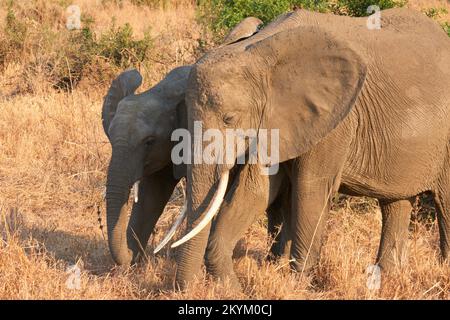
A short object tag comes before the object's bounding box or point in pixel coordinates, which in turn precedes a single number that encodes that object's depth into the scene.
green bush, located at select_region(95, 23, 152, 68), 21.58
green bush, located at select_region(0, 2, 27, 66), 22.83
